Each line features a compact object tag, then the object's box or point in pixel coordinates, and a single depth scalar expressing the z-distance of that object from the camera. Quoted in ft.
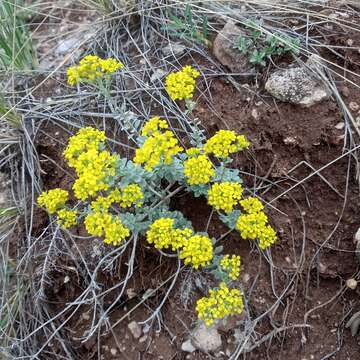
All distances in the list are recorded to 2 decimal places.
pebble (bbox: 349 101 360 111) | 0.97
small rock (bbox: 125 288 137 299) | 0.90
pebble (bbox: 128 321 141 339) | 0.88
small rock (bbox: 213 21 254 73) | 1.05
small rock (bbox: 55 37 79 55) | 1.25
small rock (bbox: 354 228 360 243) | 0.86
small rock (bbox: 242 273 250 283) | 0.87
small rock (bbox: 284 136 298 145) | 0.96
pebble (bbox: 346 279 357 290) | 0.84
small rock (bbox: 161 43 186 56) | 1.10
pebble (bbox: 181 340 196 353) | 0.85
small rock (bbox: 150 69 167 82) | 1.08
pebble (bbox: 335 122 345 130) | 0.96
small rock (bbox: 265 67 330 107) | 0.98
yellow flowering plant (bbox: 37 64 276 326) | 0.77
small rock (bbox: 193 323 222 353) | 0.84
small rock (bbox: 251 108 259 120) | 0.99
